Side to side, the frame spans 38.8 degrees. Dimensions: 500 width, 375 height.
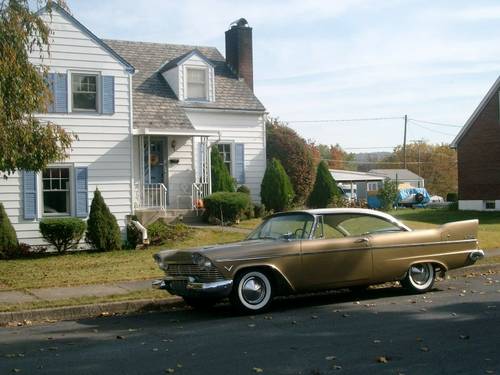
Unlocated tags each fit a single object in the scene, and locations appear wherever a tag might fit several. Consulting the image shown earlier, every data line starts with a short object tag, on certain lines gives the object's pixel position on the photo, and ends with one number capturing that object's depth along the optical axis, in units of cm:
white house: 2062
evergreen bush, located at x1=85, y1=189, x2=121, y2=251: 1917
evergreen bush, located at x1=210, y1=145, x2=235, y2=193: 2520
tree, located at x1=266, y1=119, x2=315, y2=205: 3369
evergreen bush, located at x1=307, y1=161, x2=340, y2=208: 2722
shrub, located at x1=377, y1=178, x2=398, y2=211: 3131
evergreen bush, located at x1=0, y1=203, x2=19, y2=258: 1831
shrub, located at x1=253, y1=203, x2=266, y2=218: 2508
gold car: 992
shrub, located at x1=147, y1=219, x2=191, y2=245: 2003
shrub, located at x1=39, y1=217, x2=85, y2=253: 1895
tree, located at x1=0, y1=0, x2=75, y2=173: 1216
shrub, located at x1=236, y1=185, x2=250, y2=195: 2594
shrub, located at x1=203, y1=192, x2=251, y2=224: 2270
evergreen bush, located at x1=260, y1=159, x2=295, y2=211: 2588
